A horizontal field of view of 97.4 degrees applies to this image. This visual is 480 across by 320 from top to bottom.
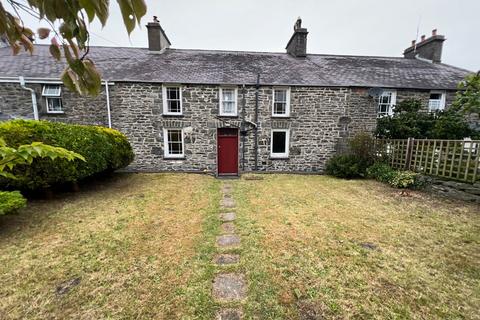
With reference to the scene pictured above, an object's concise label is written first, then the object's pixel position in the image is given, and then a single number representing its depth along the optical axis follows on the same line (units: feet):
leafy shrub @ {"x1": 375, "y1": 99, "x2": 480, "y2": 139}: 27.22
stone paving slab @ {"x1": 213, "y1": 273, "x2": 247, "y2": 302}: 8.56
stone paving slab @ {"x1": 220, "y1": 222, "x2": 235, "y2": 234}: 14.21
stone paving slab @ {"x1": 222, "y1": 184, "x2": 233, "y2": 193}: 24.20
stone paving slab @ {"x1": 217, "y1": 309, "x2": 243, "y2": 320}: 7.62
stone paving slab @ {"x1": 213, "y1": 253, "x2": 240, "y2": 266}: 10.82
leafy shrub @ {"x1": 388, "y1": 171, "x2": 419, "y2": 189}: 23.98
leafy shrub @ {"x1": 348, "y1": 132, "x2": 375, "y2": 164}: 30.83
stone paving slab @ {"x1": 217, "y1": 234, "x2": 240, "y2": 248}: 12.46
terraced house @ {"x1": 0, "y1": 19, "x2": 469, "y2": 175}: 32.12
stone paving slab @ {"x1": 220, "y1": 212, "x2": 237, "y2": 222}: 16.25
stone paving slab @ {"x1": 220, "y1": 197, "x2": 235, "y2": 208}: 19.26
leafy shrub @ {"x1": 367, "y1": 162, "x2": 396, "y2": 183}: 26.78
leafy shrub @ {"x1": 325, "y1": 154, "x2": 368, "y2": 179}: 30.50
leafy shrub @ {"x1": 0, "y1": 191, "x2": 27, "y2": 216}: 12.69
